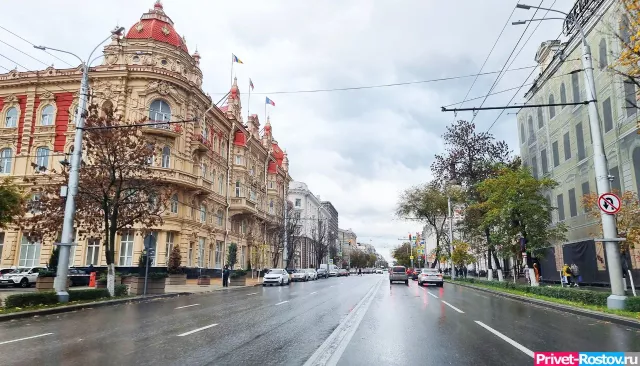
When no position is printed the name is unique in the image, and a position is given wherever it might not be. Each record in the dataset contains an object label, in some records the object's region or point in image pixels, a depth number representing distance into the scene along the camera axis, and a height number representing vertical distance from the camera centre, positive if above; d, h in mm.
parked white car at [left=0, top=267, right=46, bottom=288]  31094 -1002
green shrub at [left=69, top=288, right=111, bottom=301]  18016 -1264
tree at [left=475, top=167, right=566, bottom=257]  25469 +3026
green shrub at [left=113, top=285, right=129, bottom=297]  21297 -1264
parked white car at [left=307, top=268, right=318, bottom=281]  56331 -1225
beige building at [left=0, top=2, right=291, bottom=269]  37750 +12534
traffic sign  13852 +1919
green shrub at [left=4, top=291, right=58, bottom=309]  15258 -1255
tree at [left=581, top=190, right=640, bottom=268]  19475 +2270
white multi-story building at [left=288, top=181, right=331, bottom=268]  95325 +11255
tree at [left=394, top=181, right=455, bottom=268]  54938 +7368
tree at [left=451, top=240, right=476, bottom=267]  44719 +1102
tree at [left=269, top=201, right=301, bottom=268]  59469 +4282
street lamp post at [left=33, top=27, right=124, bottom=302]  17562 +2703
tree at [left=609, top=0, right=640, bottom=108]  10719 +5249
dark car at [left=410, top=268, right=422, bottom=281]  61153 -1232
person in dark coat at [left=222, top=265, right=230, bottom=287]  35719 -1082
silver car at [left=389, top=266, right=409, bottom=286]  40312 -811
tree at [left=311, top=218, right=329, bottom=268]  84388 +3698
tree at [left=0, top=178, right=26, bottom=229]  20000 +2773
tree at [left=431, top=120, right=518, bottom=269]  37344 +8989
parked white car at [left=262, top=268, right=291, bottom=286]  39844 -1194
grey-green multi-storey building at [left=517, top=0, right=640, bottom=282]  23703 +8943
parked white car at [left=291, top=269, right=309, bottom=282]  52531 -1326
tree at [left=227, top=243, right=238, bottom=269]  40094 +826
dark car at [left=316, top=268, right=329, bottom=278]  65769 -1155
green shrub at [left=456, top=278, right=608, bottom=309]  14873 -1093
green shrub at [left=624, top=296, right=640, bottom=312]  12711 -1089
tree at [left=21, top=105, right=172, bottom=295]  21734 +3895
